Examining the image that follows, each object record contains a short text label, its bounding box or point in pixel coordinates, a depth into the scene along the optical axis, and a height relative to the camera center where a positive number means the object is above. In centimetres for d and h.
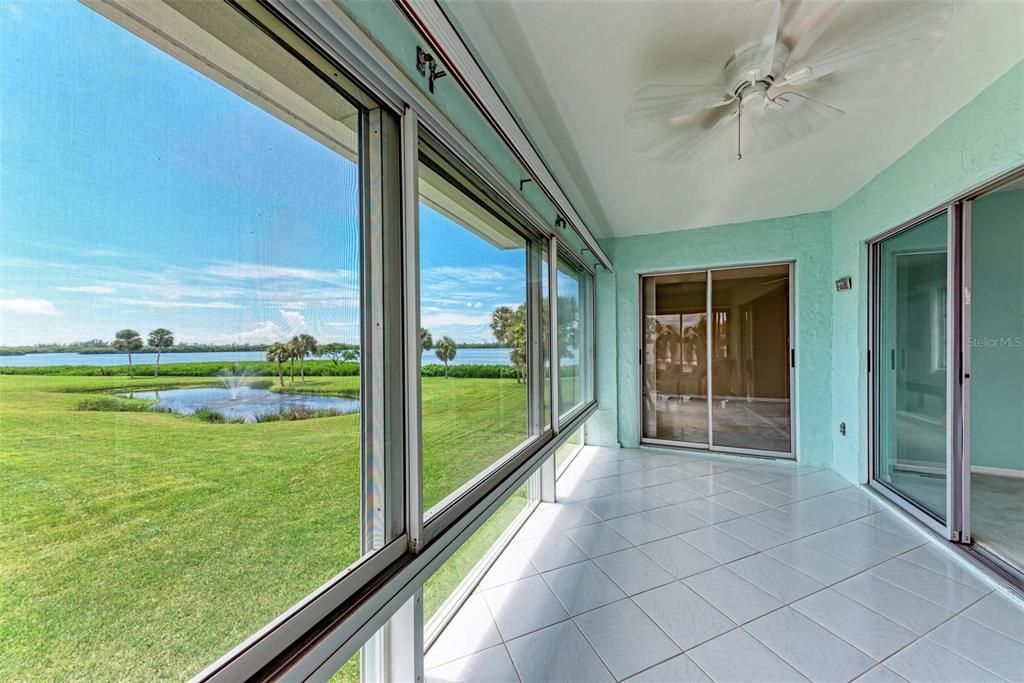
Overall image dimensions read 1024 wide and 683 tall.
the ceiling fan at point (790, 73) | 132 +112
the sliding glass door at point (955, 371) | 238 -25
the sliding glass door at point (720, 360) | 428 -24
